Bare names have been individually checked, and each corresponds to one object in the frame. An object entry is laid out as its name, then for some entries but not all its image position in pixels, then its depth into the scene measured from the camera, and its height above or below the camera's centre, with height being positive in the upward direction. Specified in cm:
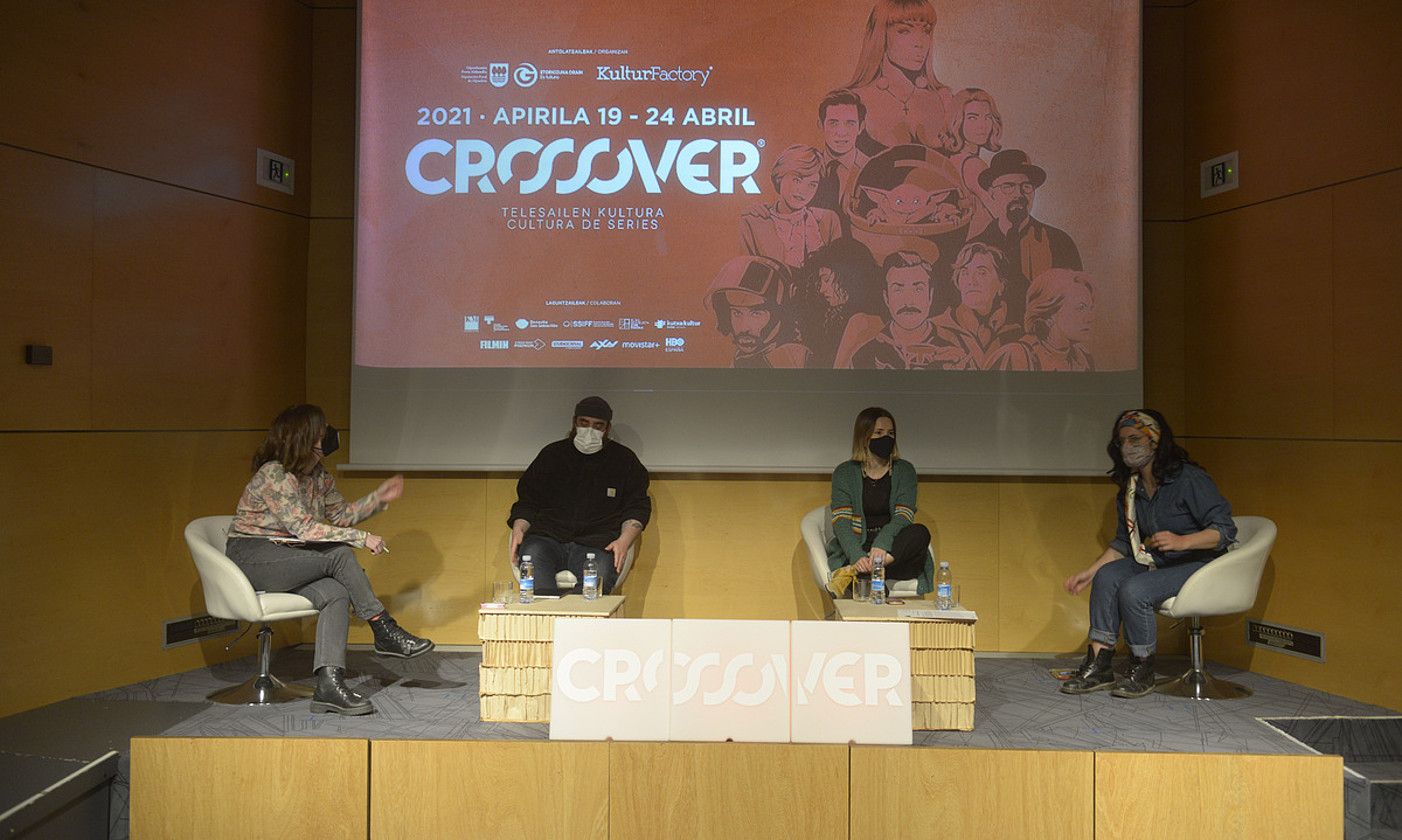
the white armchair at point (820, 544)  453 -45
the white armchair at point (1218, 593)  413 -57
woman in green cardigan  451 -27
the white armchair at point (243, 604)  389 -62
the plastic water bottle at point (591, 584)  419 -57
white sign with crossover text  298 -68
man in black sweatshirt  465 -28
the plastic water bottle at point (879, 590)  409 -57
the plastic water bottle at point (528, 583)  401 -54
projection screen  509 +105
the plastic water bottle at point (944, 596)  390 -56
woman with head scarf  422 -39
